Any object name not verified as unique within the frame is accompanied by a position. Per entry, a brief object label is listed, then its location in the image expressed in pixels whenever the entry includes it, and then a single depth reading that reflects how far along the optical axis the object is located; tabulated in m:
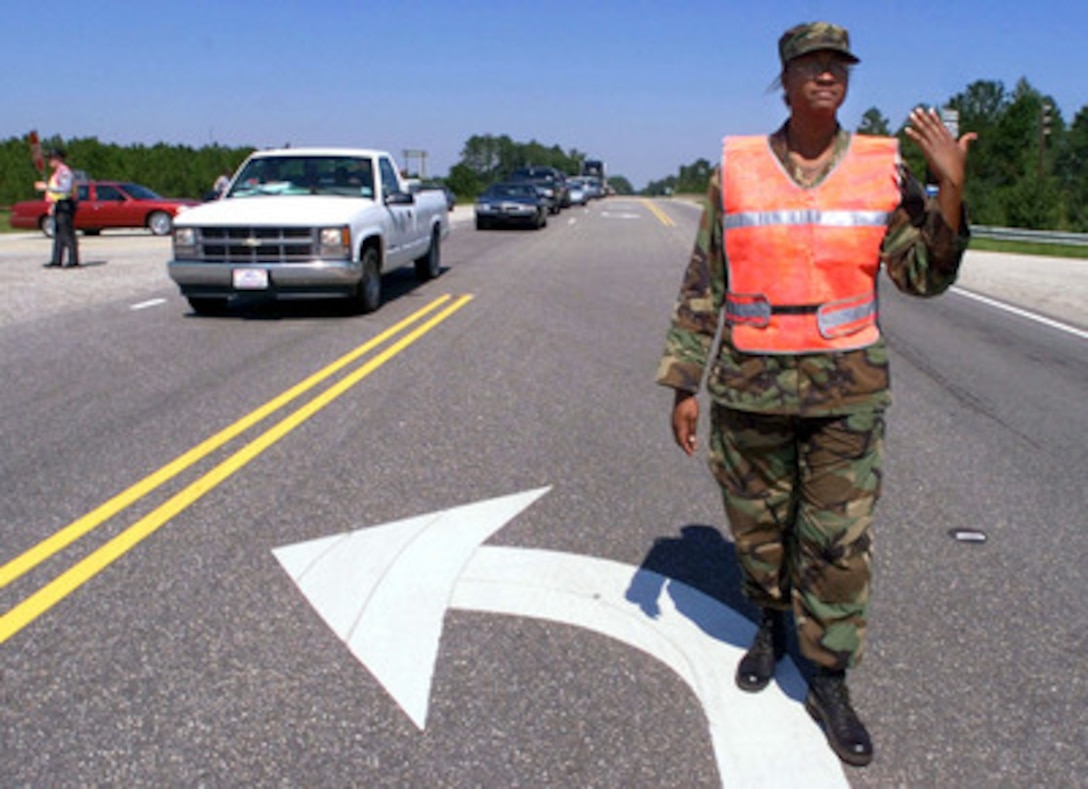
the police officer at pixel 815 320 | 2.84
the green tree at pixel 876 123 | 141.21
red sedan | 27.03
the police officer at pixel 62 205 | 15.69
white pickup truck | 10.61
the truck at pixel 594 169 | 85.56
